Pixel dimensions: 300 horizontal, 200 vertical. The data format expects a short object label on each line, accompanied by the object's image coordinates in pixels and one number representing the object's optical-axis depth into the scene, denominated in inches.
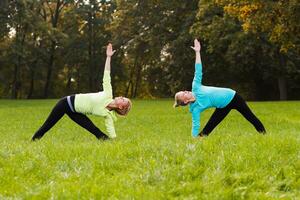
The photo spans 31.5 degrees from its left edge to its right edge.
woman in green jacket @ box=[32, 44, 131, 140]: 421.1
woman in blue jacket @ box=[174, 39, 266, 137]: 428.5
